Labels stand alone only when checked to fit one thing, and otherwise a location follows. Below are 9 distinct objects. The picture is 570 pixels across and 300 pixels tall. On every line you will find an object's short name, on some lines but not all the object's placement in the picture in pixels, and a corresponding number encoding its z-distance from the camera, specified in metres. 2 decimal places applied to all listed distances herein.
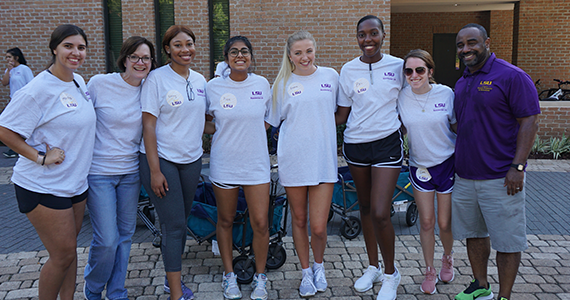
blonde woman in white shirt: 3.51
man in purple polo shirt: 3.07
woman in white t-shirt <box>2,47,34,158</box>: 8.96
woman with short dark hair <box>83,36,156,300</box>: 3.21
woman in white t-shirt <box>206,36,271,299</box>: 3.43
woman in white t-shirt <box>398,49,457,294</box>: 3.50
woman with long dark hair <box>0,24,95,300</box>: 2.77
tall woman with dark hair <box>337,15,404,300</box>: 3.52
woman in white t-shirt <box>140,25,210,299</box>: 3.22
